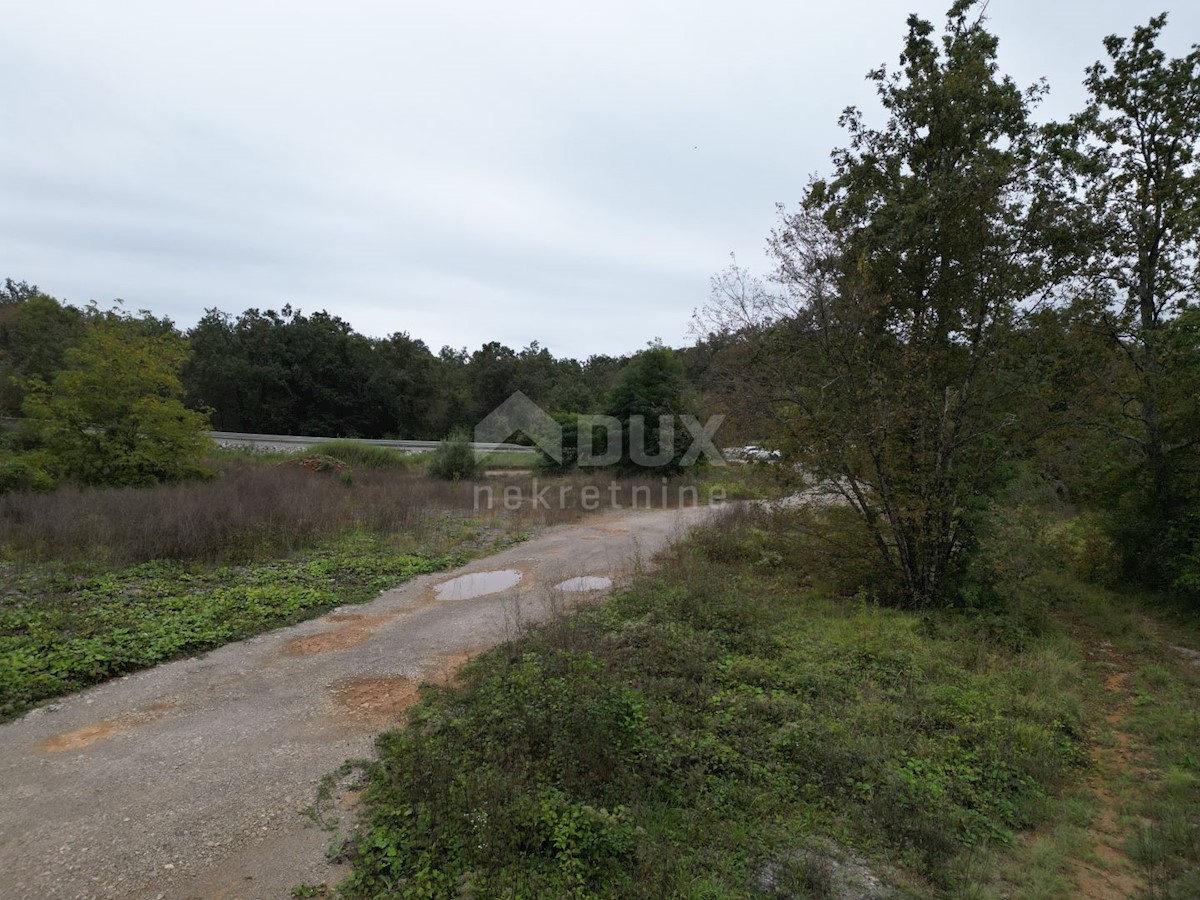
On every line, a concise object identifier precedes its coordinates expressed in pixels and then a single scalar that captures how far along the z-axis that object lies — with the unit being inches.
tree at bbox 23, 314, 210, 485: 505.7
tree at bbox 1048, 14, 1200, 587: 322.3
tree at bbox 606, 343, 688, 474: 751.7
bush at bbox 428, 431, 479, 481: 729.0
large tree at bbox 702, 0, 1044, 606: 286.7
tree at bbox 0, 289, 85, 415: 1103.6
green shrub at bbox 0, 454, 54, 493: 463.8
